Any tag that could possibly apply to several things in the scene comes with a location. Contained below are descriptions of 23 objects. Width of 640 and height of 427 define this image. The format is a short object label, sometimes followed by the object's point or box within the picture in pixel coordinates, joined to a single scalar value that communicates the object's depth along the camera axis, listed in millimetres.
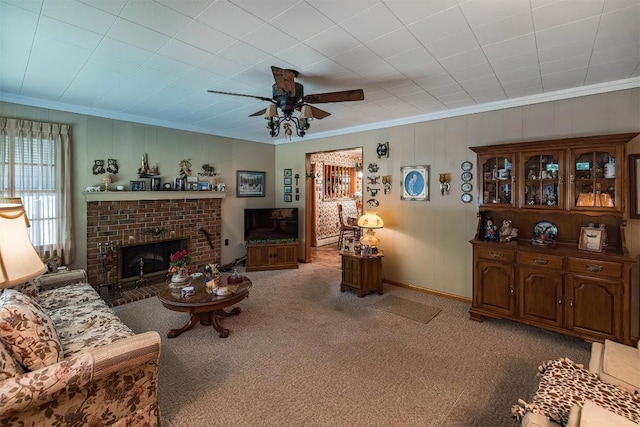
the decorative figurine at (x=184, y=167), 5113
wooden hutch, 2771
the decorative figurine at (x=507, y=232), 3477
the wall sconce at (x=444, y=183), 4180
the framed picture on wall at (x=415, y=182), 4402
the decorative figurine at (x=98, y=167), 4211
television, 5824
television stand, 5605
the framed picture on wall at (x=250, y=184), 6027
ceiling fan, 2490
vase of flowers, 3451
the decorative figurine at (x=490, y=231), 3600
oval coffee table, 2988
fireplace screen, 4566
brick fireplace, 4227
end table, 4293
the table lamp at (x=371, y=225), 4531
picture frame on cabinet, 2912
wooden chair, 7629
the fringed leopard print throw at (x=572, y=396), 1389
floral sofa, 1461
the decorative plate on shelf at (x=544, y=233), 3289
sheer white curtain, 3525
